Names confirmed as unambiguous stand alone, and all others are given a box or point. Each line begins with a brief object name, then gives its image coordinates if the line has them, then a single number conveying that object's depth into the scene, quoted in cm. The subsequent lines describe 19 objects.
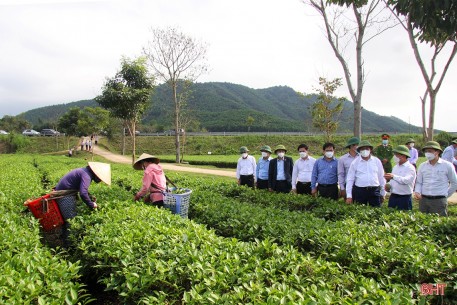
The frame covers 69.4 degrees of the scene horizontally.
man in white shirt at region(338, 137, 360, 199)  707
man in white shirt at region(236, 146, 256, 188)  898
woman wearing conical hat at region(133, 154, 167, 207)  600
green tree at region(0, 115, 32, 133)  6181
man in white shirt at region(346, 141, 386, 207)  618
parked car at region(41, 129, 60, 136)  5426
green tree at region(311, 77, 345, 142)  1653
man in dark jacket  813
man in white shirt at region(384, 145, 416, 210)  608
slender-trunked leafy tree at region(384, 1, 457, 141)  746
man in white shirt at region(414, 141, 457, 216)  567
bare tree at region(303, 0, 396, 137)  931
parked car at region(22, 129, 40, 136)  5128
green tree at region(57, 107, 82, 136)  3562
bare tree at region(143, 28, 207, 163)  2589
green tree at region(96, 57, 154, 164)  1853
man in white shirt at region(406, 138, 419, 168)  968
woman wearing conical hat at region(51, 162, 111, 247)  526
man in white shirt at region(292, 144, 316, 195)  768
